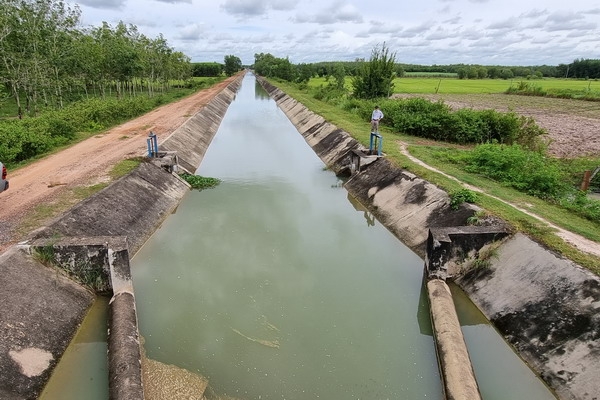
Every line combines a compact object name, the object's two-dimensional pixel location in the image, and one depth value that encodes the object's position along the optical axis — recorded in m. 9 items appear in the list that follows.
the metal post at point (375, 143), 14.92
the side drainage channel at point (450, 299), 5.57
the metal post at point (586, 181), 11.41
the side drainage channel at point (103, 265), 6.89
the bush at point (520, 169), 11.29
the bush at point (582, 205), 9.46
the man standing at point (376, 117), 16.98
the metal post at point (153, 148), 14.79
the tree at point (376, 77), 27.48
